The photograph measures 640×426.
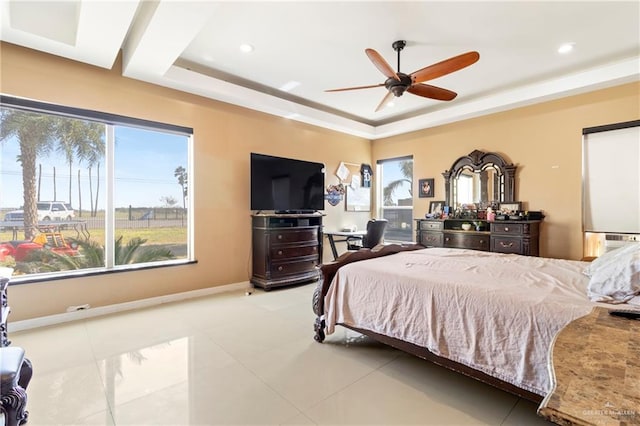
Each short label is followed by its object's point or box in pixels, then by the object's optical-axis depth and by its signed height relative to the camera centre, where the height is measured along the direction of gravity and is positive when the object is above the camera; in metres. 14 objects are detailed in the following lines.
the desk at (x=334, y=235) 5.32 -0.42
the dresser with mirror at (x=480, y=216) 4.11 -0.09
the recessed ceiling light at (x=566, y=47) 3.17 +1.75
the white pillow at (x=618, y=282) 1.61 -0.40
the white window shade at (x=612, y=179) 3.61 +0.38
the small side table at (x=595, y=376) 0.57 -0.39
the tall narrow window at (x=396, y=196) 5.90 +0.31
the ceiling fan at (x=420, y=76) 2.59 +1.29
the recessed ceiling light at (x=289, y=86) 4.23 +1.83
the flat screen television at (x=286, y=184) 4.50 +0.45
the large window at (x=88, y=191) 3.06 +0.27
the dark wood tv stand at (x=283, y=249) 4.39 -0.56
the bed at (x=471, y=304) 1.59 -0.60
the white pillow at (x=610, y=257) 1.87 -0.33
